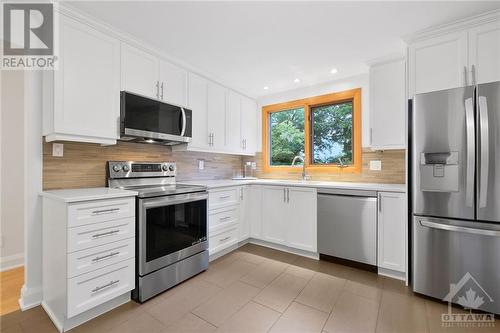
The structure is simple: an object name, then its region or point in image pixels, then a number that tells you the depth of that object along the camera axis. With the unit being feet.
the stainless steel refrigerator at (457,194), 5.71
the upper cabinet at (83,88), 5.98
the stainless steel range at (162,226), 6.43
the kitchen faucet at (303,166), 11.34
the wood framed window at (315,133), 10.72
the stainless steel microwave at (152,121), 7.07
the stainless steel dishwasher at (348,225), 8.04
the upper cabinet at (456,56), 6.21
